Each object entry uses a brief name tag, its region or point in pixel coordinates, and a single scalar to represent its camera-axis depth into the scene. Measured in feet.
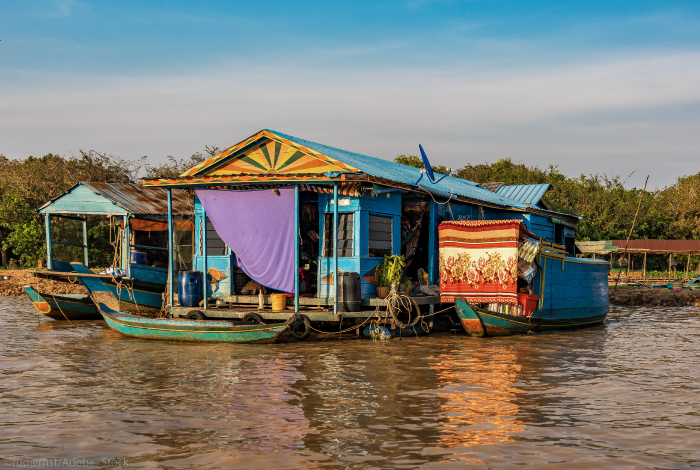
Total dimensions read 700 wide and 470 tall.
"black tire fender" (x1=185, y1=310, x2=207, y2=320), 47.19
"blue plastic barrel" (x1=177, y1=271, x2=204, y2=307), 48.75
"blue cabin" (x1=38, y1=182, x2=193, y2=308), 60.44
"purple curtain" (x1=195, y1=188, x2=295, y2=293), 46.55
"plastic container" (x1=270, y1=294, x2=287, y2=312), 47.06
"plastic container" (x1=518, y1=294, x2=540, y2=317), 48.45
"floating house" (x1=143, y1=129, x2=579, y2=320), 46.26
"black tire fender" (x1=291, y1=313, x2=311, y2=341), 44.11
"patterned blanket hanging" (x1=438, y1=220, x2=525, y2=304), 47.09
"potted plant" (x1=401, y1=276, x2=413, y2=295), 49.44
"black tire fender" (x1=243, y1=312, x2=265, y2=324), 45.27
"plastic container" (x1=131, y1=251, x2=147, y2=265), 60.90
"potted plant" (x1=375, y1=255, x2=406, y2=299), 47.50
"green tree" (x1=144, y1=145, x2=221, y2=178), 130.72
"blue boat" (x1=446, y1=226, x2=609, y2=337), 47.75
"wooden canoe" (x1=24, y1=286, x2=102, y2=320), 59.57
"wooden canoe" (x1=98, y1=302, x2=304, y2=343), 42.34
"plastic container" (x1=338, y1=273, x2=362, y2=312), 44.93
